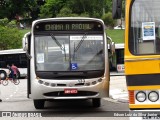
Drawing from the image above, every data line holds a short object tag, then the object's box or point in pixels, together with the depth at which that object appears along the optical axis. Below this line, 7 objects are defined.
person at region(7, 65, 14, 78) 35.66
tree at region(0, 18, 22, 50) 53.61
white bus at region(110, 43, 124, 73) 39.90
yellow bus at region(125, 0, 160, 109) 8.12
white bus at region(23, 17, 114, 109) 13.04
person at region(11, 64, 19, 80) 36.83
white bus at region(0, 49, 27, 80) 41.66
